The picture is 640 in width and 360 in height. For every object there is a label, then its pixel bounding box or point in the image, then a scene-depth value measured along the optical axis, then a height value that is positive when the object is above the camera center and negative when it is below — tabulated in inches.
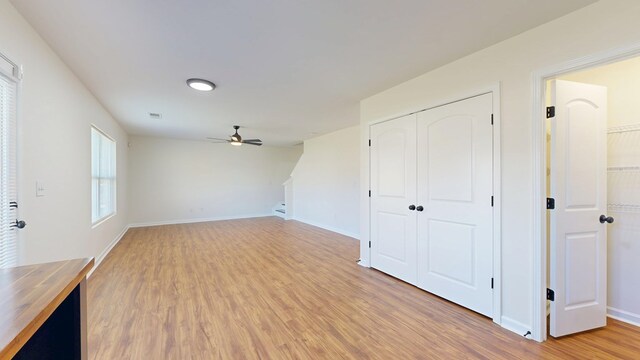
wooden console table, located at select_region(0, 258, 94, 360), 28.8 -15.8
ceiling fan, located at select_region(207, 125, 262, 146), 219.0 +33.5
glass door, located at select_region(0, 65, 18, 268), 68.3 +2.0
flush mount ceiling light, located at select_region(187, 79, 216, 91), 119.7 +43.7
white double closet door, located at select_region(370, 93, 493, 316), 96.1 -8.7
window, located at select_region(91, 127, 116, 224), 156.2 +2.1
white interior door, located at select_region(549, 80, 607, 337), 83.4 -8.8
